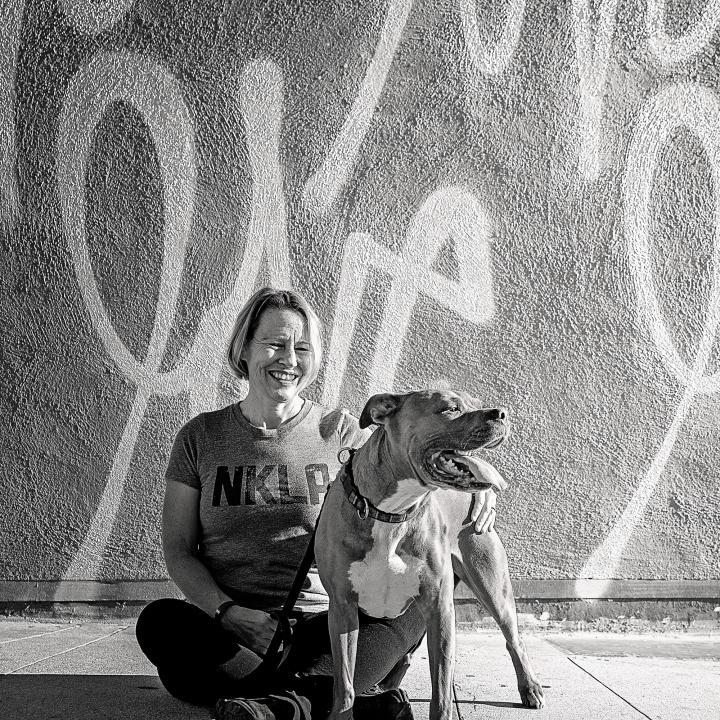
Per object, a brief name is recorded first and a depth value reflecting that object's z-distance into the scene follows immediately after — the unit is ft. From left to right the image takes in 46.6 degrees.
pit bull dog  6.57
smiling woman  7.21
